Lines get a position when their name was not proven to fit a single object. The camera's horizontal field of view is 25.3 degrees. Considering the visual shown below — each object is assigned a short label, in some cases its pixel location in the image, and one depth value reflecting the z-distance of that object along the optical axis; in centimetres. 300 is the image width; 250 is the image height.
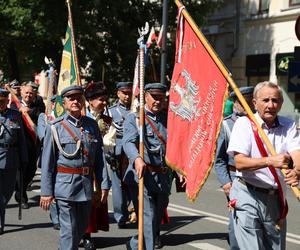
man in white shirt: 467
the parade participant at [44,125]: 846
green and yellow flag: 827
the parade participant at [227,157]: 626
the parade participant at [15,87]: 1204
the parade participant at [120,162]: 877
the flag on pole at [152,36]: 994
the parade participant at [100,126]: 740
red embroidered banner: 506
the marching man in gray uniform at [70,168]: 614
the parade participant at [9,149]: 839
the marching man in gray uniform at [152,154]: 665
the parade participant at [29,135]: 1057
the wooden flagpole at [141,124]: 585
